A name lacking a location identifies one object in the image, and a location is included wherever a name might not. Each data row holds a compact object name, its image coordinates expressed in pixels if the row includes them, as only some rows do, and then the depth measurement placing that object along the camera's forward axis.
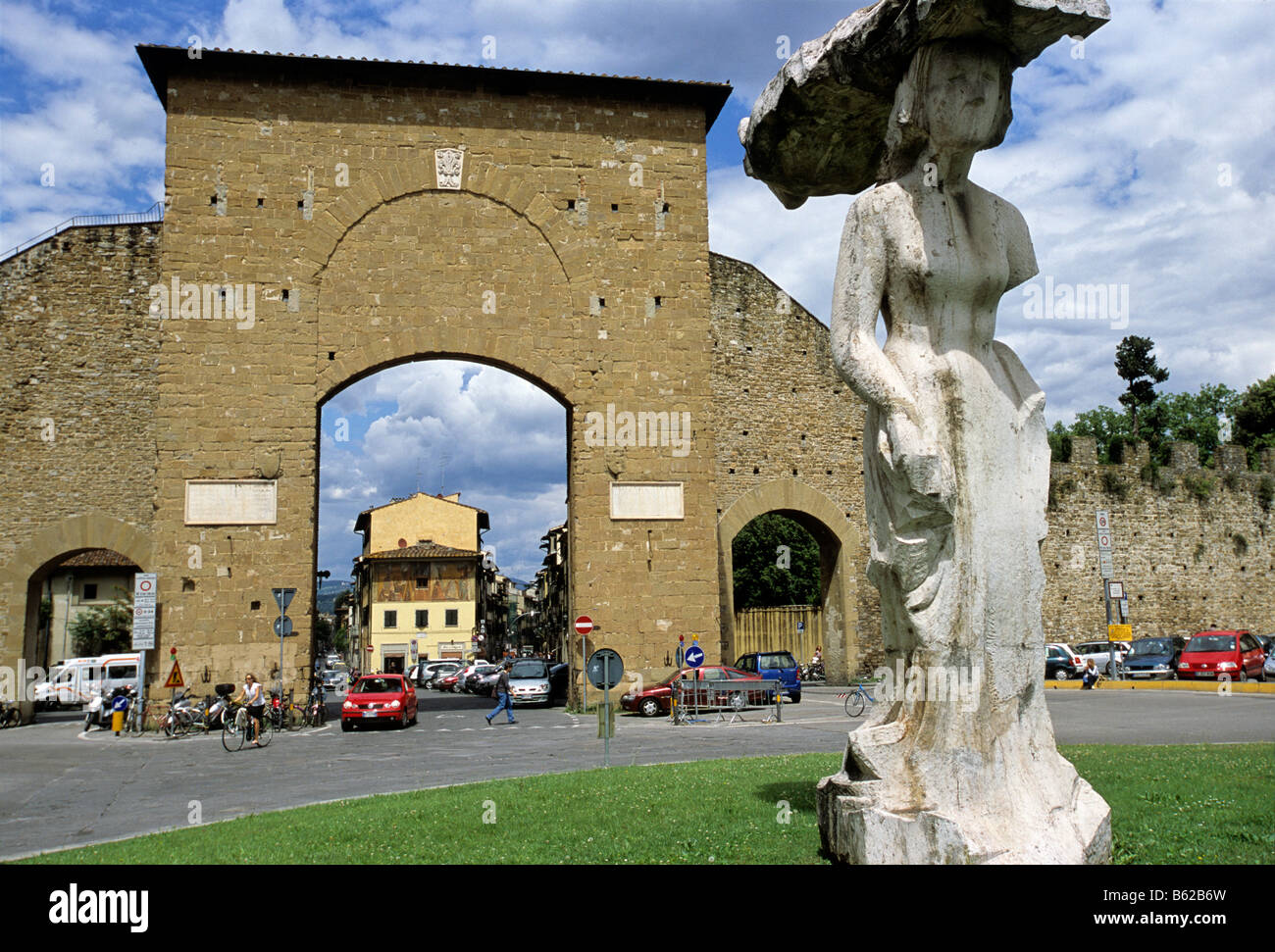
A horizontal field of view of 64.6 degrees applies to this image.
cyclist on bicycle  15.68
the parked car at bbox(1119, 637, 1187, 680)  24.91
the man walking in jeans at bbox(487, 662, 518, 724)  18.70
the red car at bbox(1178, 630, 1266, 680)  22.77
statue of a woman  3.93
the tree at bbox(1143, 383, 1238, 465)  47.12
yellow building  56.31
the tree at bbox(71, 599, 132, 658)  40.25
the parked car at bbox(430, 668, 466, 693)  39.50
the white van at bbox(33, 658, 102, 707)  32.04
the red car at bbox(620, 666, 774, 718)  18.48
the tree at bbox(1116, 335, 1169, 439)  48.25
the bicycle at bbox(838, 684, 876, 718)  17.39
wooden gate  30.83
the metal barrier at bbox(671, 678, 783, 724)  17.53
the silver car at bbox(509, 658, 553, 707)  25.00
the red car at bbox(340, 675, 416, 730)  18.42
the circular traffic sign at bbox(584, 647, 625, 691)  11.31
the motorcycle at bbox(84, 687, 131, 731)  20.35
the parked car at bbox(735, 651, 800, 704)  22.47
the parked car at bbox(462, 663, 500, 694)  35.30
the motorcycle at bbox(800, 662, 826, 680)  29.75
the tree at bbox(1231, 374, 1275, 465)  42.75
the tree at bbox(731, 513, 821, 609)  45.28
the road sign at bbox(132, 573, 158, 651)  17.33
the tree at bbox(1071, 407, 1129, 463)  49.66
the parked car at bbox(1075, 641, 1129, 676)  26.72
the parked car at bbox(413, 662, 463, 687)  42.91
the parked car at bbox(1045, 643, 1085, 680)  26.61
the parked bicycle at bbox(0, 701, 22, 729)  20.64
